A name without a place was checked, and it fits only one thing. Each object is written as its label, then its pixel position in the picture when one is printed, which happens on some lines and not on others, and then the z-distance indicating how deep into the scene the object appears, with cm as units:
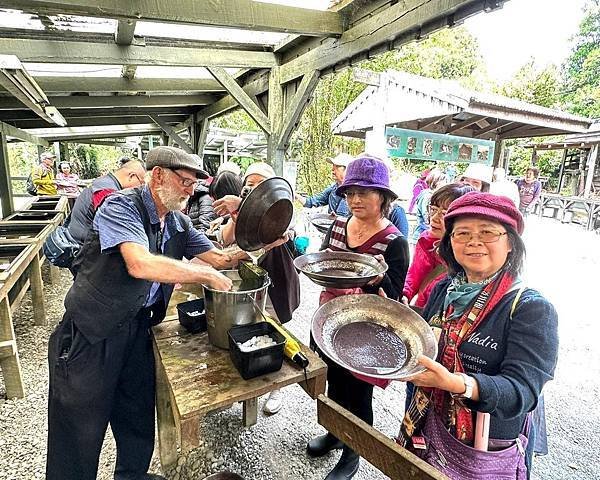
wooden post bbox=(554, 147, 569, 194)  1698
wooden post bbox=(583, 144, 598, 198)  1335
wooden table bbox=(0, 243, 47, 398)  255
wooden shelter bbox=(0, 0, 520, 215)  237
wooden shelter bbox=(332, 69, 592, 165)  530
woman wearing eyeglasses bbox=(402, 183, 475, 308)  203
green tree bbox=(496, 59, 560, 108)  2045
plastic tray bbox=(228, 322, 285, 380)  134
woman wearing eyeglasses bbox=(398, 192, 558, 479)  105
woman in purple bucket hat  191
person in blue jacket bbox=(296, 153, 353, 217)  439
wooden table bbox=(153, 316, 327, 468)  122
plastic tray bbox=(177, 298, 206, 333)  174
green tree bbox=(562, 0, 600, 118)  2188
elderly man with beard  146
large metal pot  149
